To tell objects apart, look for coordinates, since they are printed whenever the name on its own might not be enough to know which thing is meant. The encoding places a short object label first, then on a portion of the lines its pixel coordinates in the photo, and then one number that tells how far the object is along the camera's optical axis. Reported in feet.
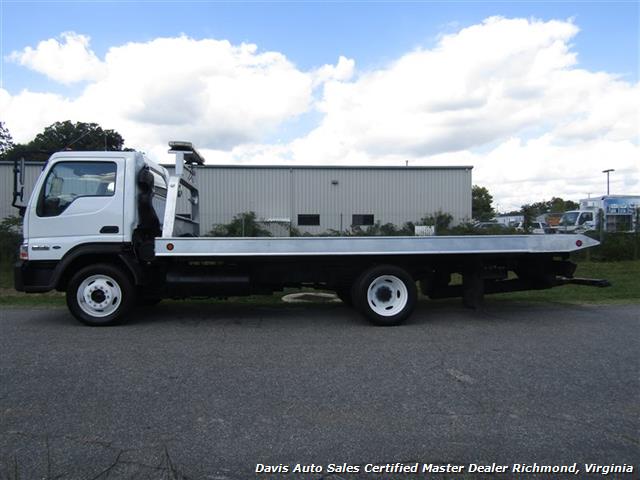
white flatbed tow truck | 25.25
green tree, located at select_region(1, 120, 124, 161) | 119.42
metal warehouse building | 90.07
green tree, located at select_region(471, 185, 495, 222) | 287.46
